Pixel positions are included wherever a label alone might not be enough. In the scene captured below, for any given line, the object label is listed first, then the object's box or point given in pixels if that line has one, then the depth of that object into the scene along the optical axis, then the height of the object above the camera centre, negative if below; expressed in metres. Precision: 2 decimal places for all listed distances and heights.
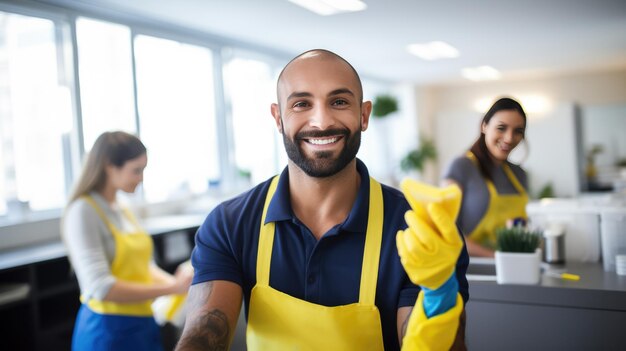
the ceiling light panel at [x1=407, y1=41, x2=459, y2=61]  6.71 +1.32
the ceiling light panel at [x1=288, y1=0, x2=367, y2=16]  4.51 +1.27
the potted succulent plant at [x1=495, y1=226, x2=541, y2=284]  1.77 -0.33
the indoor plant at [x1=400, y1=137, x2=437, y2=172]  10.18 -0.02
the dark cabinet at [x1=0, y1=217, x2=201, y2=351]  2.93 -0.66
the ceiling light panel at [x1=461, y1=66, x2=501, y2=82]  9.15 +1.37
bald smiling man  1.27 -0.21
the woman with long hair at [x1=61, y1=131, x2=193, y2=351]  2.10 -0.32
